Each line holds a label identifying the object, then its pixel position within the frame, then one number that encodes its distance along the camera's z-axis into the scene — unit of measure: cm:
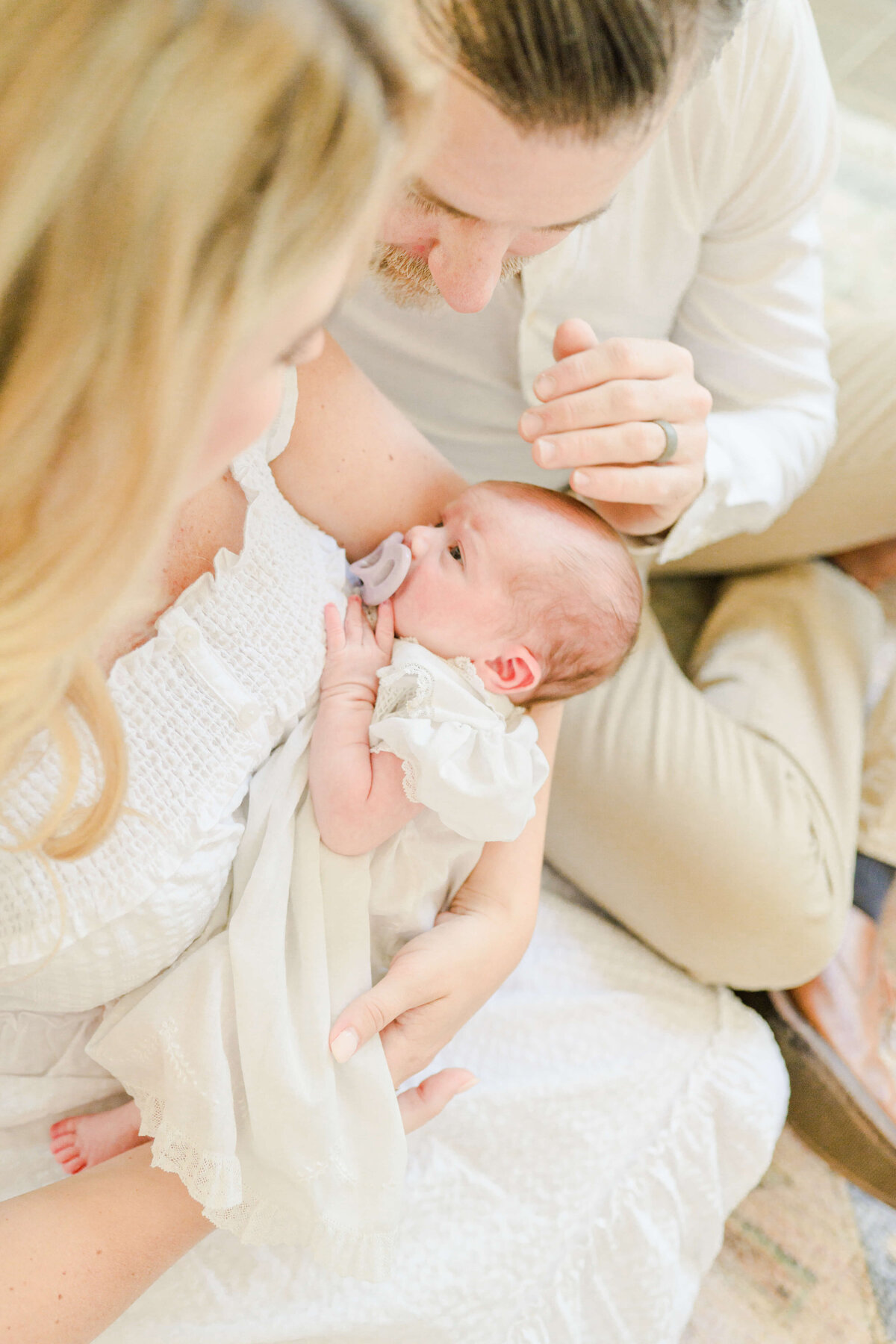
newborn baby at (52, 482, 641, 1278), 78
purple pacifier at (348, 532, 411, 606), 94
